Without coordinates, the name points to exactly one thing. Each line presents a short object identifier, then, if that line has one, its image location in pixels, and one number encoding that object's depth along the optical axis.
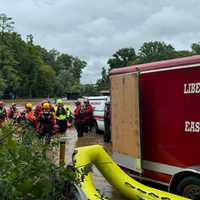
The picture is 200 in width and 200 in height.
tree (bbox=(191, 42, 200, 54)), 64.97
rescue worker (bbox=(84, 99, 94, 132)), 13.32
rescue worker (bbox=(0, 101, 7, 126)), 10.41
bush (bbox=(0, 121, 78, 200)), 1.87
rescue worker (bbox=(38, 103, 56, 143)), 8.73
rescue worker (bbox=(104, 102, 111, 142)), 11.13
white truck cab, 13.35
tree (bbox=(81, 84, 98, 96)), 65.01
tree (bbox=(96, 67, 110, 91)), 64.33
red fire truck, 4.59
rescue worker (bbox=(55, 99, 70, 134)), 10.96
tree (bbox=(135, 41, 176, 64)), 70.59
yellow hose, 4.56
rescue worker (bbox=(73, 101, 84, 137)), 12.83
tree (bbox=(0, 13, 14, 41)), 71.80
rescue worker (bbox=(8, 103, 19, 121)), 11.68
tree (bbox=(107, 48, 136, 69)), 75.87
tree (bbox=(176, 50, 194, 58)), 63.88
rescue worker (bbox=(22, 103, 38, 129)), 9.02
